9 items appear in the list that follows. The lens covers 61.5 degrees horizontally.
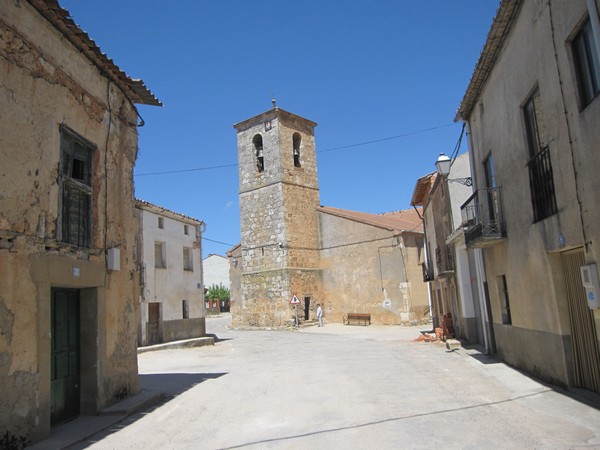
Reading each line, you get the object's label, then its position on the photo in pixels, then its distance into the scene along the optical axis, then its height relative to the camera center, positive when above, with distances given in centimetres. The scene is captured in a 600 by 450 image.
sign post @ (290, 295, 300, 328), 3031 -5
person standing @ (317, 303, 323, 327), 3150 -98
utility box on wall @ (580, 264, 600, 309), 606 -5
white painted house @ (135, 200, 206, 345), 2102 +154
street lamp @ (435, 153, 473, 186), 1316 +325
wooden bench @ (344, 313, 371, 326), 3081 -132
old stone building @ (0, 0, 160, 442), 572 +132
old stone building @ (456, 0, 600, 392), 612 +150
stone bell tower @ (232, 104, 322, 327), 3222 +549
